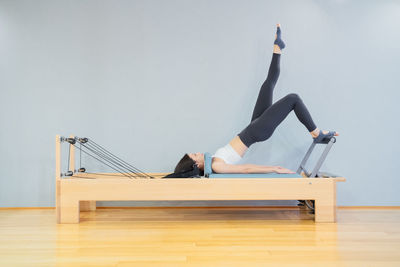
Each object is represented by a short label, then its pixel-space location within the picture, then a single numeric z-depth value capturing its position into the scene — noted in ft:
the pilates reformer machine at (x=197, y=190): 9.14
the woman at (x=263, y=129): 9.77
